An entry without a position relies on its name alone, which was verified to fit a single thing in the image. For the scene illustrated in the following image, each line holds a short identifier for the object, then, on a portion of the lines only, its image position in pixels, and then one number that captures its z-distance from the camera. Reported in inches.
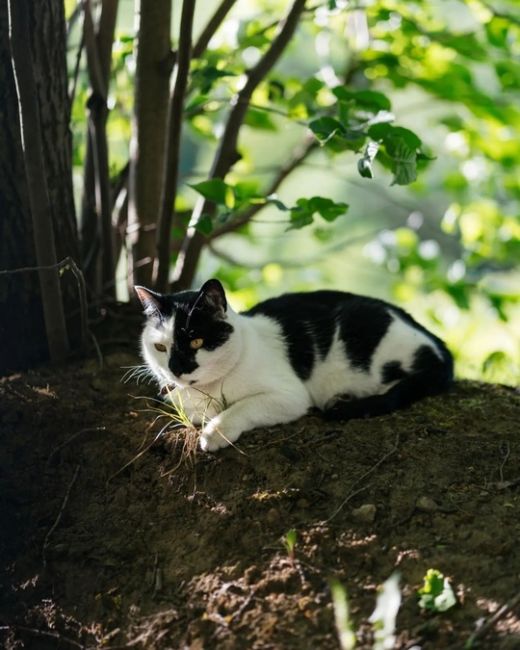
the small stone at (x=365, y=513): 79.0
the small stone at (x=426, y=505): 80.0
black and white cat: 94.2
